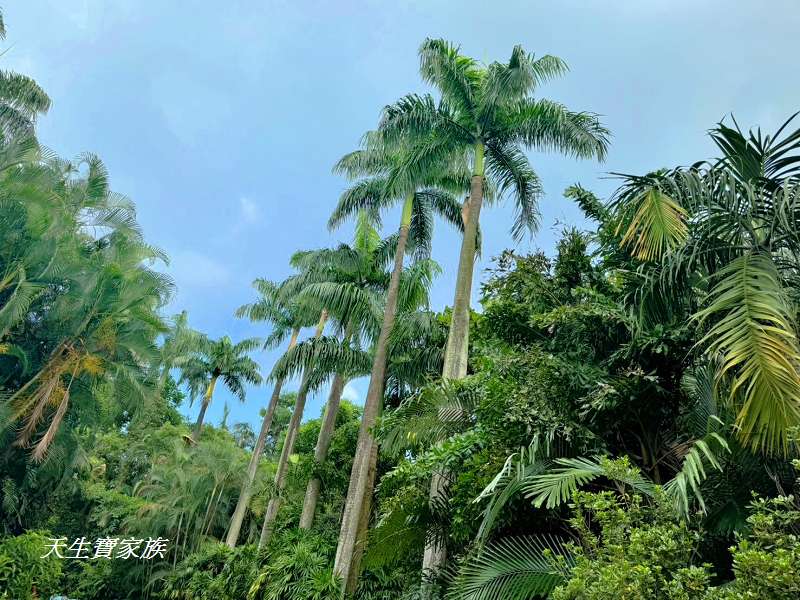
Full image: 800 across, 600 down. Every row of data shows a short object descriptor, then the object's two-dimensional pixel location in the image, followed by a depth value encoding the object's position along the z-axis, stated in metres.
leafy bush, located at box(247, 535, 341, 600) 10.70
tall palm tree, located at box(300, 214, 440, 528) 14.33
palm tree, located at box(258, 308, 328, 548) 16.66
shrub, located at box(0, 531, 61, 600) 11.95
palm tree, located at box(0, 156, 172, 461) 17.09
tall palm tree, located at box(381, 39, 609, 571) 10.92
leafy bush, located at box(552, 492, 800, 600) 3.29
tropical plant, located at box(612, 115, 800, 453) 4.04
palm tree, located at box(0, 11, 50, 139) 19.66
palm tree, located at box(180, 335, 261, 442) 31.23
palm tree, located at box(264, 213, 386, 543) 14.20
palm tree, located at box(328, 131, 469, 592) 11.27
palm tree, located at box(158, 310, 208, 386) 21.80
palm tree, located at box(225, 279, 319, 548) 19.03
